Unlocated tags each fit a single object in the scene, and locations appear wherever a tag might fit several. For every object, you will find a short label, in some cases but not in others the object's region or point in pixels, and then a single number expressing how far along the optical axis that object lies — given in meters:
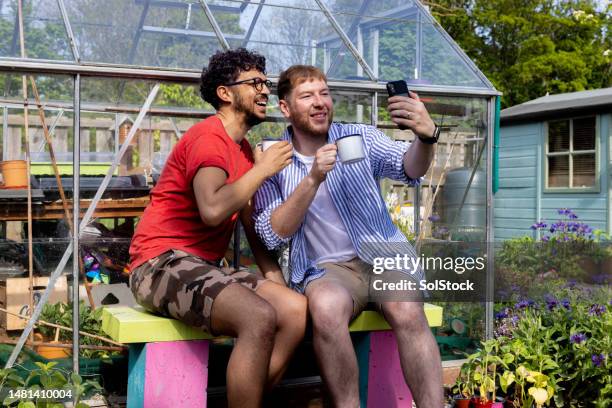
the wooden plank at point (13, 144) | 3.92
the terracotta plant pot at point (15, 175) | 3.71
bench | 2.79
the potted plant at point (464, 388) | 3.53
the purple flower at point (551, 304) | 4.08
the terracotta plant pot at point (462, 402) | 3.51
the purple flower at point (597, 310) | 3.78
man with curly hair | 2.56
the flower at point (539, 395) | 3.33
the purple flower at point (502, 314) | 4.46
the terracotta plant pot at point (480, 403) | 3.41
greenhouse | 3.51
